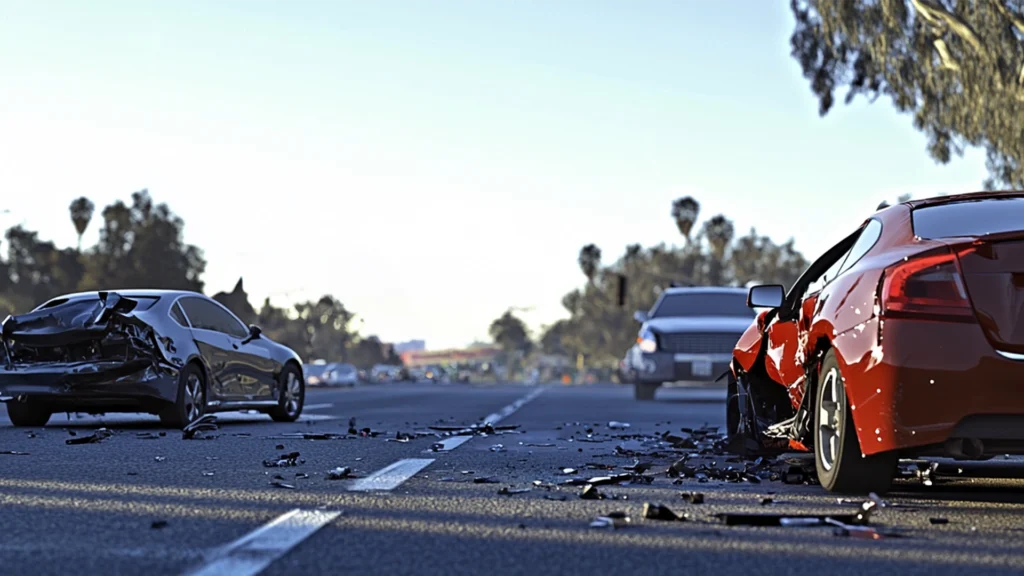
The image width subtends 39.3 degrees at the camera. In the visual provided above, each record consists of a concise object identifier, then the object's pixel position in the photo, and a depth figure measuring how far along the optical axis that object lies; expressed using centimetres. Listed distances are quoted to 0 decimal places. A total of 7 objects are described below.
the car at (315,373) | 6912
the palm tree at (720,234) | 11650
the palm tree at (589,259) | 15262
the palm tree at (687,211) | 11556
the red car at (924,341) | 593
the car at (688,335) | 2348
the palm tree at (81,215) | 9456
